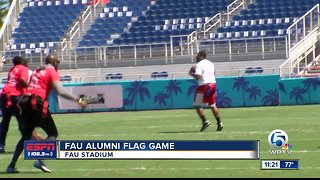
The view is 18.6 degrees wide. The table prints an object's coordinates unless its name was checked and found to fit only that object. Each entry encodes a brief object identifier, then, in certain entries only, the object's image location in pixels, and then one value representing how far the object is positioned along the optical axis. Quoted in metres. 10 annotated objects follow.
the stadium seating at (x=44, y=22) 45.84
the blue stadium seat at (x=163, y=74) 36.27
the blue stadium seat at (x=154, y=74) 36.48
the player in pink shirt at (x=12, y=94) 16.61
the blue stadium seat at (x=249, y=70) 35.42
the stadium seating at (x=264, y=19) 40.84
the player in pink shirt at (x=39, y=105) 13.68
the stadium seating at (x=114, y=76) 37.10
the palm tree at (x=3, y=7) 70.43
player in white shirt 20.75
